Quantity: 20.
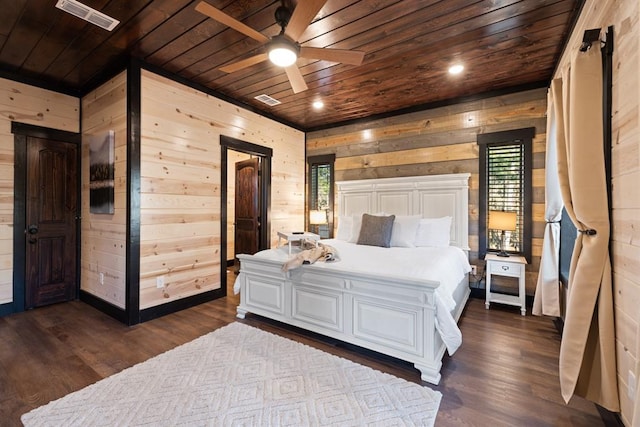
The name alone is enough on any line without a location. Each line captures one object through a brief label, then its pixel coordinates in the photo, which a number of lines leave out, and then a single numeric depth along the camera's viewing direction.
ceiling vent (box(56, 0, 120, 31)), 2.18
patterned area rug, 1.69
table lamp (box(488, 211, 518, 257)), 3.48
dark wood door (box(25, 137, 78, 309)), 3.50
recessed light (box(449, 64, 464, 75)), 3.18
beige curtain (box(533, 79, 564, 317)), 2.79
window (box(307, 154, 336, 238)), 5.18
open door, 4.95
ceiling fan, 1.90
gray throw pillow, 3.74
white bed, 2.12
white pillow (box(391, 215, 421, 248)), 3.72
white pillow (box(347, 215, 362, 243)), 4.16
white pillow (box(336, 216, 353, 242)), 4.35
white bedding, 2.09
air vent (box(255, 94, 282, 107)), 4.04
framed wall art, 3.25
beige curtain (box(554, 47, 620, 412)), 1.61
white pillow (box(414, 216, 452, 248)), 3.73
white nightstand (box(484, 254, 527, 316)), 3.36
